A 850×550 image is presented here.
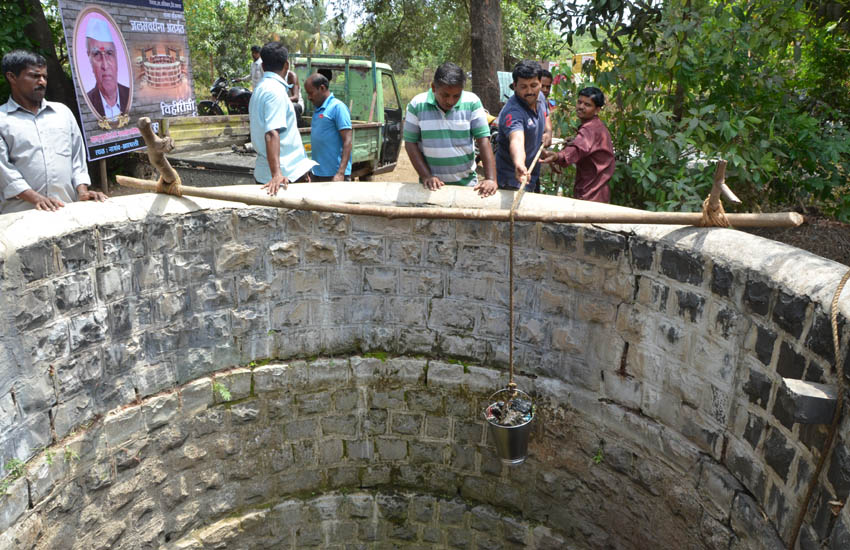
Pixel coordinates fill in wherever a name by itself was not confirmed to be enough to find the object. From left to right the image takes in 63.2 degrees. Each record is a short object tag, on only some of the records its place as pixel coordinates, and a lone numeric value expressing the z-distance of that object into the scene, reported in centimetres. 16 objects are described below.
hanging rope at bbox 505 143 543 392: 404
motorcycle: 1252
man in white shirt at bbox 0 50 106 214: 390
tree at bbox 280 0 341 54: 3436
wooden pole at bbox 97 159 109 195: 825
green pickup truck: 822
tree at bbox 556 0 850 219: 546
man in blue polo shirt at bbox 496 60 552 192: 470
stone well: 325
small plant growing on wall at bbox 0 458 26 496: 324
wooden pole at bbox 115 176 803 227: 377
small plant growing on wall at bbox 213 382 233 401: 434
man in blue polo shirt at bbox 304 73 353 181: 571
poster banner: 778
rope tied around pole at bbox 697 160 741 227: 339
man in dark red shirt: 500
